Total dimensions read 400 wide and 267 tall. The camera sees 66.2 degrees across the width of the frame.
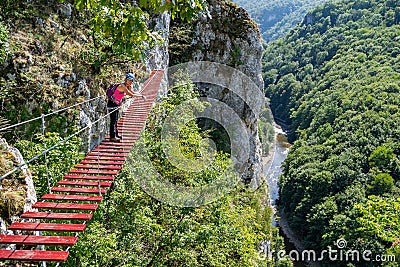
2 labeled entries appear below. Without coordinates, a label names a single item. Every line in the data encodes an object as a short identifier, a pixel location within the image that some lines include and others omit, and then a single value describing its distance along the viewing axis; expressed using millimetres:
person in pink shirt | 7629
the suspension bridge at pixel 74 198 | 3166
